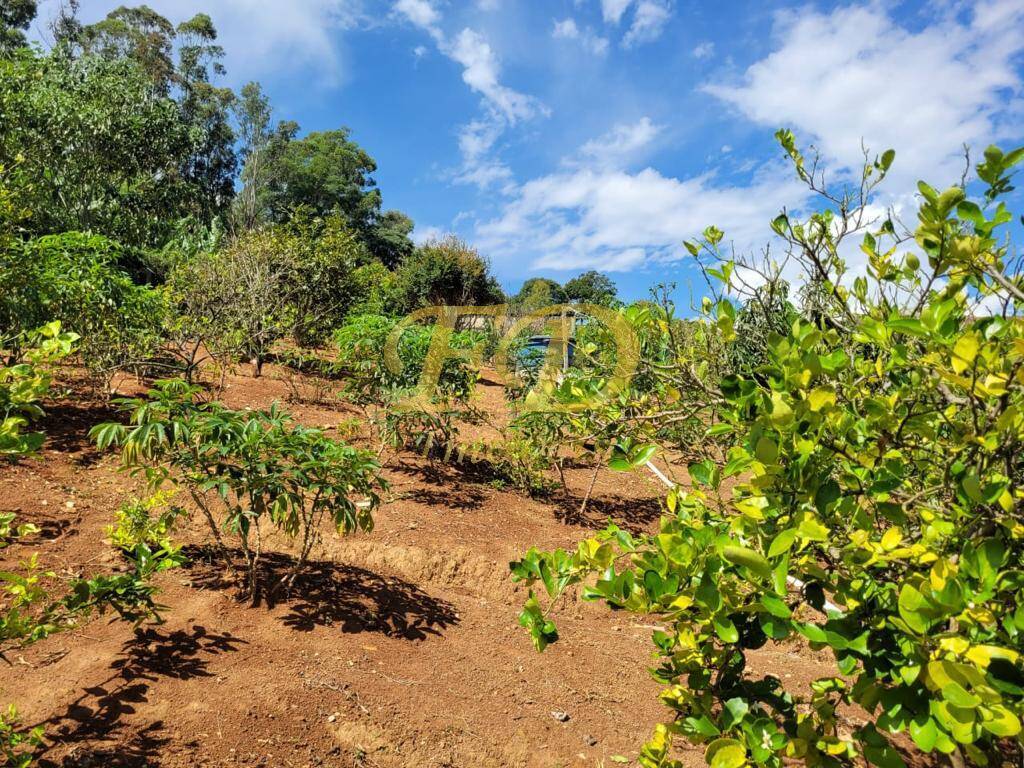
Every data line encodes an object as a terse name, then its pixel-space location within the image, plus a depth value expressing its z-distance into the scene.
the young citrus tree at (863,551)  0.83
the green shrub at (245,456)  2.90
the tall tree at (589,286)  40.09
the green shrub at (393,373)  6.69
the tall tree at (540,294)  27.33
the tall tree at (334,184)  34.12
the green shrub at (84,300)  4.84
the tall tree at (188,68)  30.17
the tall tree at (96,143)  13.74
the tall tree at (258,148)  31.09
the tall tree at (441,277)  23.36
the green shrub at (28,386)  1.45
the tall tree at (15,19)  26.56
